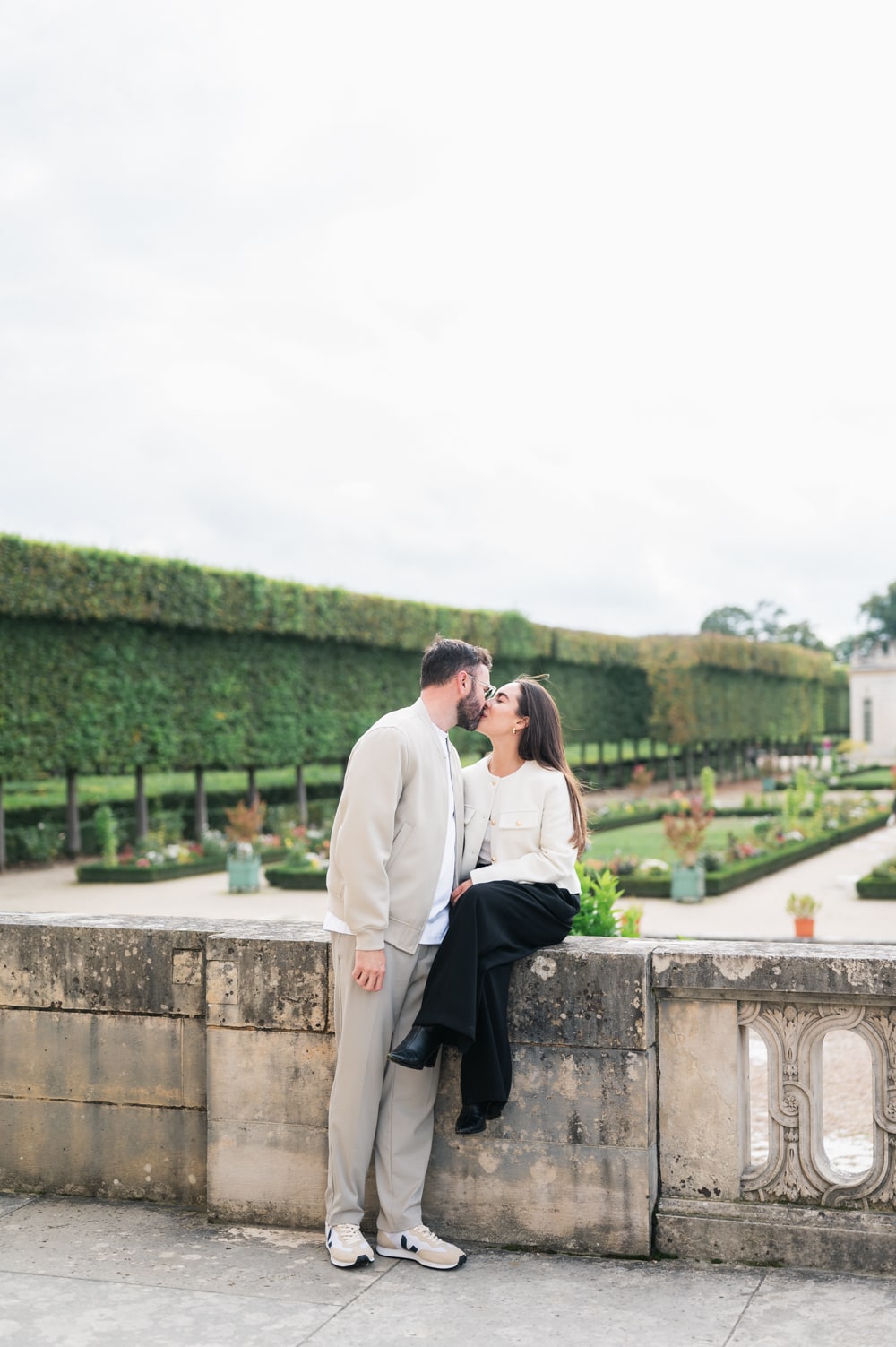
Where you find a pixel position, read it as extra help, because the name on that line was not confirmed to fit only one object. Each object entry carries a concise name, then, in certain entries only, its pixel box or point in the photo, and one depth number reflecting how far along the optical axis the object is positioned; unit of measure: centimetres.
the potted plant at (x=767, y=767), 4511
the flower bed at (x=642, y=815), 2648
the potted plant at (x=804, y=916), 1250
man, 349
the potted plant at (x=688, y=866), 1599
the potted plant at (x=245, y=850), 1717
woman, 345
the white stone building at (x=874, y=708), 5844
